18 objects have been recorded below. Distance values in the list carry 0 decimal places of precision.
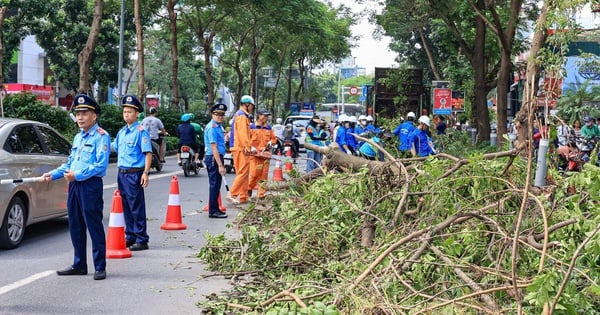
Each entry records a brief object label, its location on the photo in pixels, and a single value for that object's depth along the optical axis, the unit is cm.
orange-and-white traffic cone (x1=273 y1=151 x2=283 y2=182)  1780
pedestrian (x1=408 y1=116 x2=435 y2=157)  1552
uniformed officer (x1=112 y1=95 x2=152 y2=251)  913
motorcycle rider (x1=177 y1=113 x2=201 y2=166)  2062
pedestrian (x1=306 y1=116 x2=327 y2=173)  1905
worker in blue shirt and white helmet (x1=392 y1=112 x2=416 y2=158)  1559
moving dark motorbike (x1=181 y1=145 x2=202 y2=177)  2056
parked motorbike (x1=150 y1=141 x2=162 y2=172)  2111
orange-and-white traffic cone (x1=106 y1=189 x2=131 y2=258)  855
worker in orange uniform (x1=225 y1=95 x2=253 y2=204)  1278
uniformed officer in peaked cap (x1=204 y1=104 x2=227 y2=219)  1208
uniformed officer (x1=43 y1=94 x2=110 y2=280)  754
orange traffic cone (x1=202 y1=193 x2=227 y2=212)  1276
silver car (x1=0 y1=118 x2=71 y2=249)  906
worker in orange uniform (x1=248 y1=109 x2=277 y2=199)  1349
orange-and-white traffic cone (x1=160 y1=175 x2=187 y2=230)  1095
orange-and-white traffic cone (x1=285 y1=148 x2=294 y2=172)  1382
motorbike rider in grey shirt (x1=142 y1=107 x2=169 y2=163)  2103
